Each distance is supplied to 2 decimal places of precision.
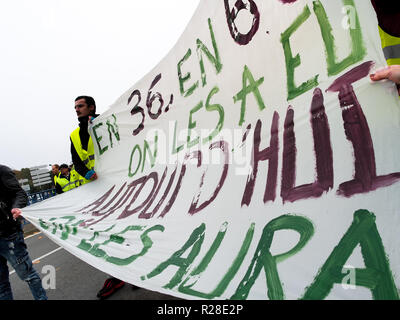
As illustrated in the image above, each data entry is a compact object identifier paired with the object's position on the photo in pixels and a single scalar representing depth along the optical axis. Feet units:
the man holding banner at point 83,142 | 9.52
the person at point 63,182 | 14.77
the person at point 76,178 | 10.82
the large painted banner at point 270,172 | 2.55
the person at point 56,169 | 18.04
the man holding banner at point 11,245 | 6.29
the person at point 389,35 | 2.56
